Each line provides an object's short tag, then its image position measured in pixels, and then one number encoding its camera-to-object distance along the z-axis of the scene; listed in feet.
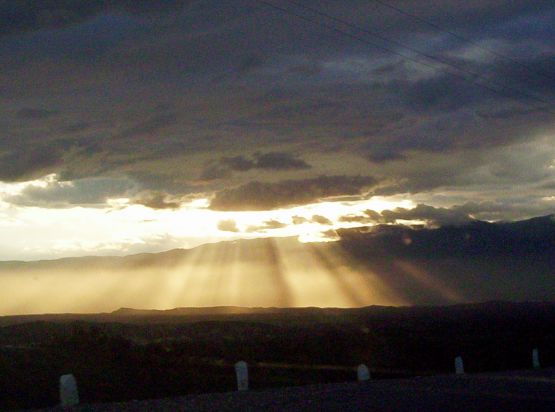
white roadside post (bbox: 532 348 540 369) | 96.70
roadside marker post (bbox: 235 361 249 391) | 60.85
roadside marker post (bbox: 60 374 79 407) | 49.55
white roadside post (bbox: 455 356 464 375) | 82.06
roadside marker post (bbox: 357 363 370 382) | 68.95
